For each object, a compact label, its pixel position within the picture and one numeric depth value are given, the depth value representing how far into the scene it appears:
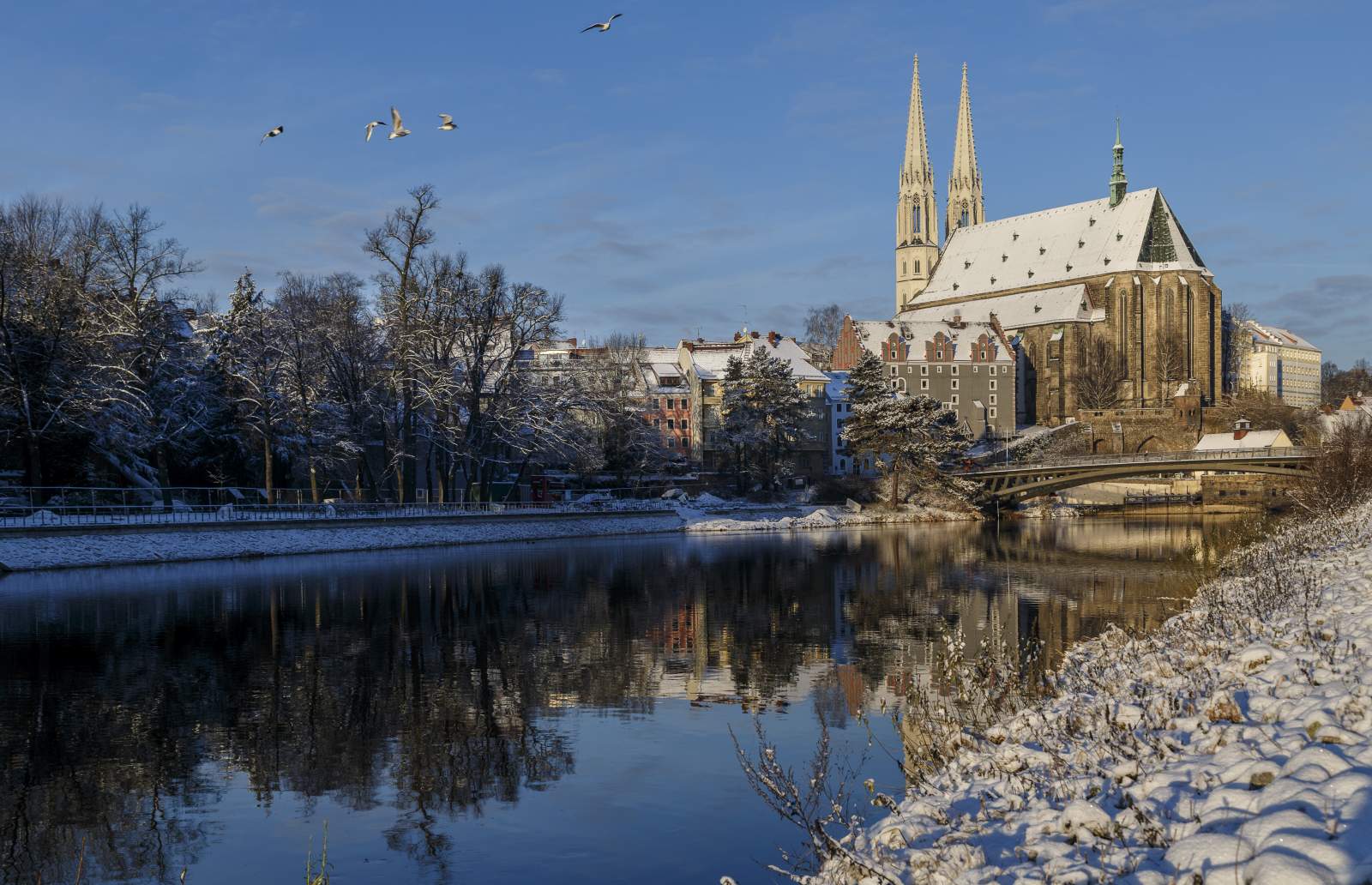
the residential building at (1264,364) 188.62
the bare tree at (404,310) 56.91
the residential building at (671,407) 113.81
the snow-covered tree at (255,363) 56.03
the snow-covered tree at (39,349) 46.84
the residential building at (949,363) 128.38
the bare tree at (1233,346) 147.38
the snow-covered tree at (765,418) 91.31
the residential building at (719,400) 113.94
